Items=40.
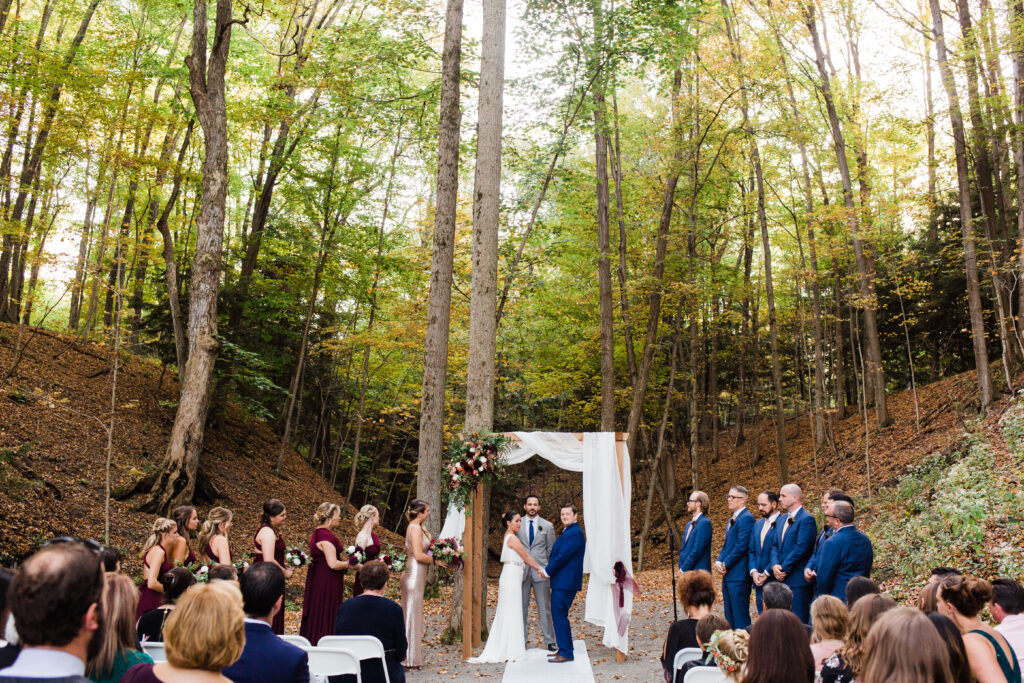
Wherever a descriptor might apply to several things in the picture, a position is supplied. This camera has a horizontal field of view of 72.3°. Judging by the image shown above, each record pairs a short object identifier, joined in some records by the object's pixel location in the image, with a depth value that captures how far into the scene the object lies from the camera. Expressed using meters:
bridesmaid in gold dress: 6.98
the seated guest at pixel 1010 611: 3.33
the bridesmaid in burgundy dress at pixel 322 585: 5.94
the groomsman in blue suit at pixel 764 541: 6.33
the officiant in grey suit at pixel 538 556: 7.65
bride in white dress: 7.31
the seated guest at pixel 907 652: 2.29
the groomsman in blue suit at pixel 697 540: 6.53
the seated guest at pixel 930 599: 3.31
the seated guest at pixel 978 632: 2.87
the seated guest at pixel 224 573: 3.63
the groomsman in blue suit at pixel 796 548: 5.99
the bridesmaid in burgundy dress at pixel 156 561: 4.88
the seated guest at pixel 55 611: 1.74
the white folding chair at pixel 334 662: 3.83
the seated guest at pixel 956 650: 2.51
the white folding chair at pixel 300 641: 4.19
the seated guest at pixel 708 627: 3.26
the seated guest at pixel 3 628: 2.17
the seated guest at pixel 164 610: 3.64
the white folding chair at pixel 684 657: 3.82
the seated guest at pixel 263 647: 2.65
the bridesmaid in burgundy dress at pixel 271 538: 5.45
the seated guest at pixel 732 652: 2.82
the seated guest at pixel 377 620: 4.29
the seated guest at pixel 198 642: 2.02
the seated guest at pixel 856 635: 2.83
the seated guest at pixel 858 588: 3.65
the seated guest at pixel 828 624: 3.20
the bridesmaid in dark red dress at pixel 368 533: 6.26
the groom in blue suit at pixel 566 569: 7.16
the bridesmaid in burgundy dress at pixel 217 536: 5.33
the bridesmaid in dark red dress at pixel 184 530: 5.06
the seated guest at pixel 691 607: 3.96
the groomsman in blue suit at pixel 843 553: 5.38
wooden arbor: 7.67
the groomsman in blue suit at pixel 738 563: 6.59
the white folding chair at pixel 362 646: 4.12
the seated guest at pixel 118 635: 2.13
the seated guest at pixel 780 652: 2.47
